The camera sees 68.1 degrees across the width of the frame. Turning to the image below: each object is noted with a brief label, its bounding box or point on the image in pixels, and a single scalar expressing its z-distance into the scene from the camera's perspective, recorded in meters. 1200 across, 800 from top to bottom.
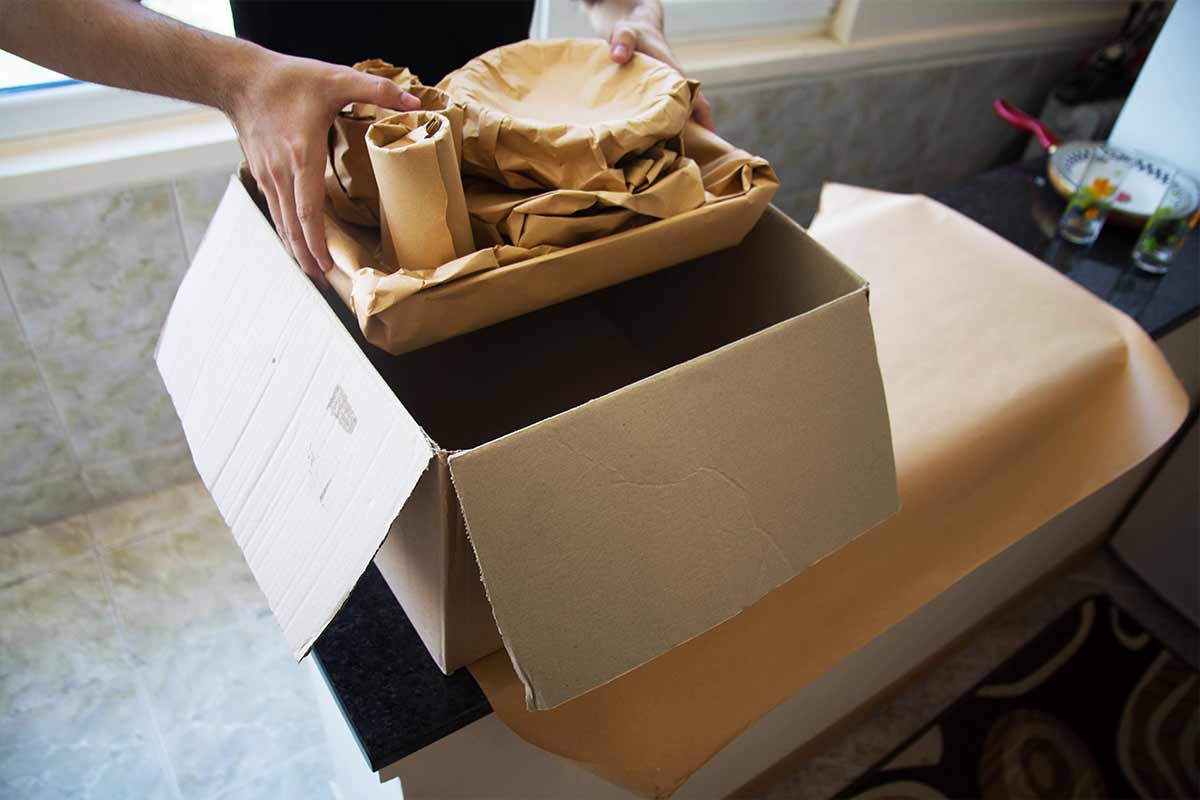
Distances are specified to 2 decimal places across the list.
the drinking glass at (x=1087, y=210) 1.38
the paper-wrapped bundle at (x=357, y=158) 0.67
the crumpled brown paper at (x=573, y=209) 0.64
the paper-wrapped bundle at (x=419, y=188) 0.58
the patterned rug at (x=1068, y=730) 1.47
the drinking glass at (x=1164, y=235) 1.33
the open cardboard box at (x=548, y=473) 0.56
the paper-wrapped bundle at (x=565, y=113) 0.67
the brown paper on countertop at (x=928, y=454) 0.78
